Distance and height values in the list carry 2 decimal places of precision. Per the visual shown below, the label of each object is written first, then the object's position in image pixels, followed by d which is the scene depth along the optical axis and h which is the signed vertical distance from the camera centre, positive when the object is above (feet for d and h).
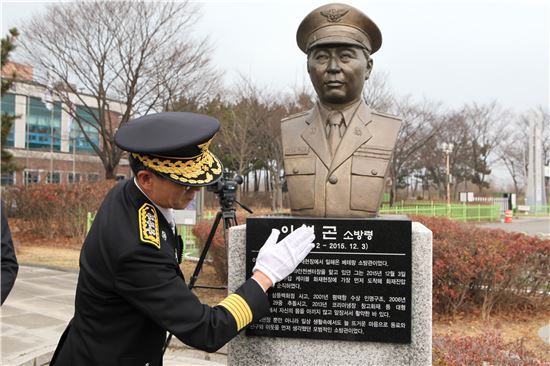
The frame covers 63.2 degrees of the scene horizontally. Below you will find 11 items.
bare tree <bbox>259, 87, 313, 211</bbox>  68.49 +12.65
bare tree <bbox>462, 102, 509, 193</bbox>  115.34 +14.79
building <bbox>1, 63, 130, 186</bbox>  102.78 +13.08
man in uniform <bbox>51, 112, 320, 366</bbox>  5.65 -0.94
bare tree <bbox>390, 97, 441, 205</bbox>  82.64 +13.17
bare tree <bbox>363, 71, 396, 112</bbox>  67.92 +15.29
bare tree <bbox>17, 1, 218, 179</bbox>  46.52 +14.74
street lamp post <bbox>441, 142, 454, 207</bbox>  80.19 +9.29
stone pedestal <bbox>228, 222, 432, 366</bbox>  8.71 -2.98
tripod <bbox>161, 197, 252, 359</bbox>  15.10 -0.50
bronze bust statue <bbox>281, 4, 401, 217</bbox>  9.66 +1.53
